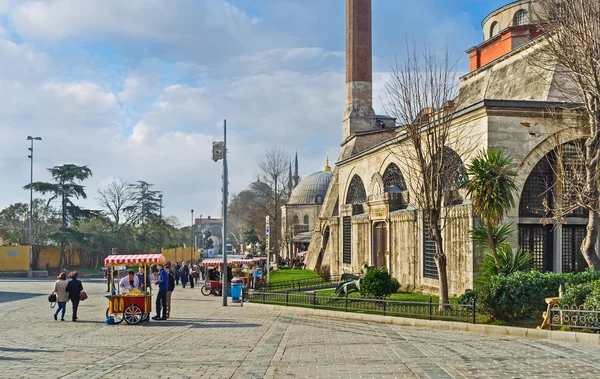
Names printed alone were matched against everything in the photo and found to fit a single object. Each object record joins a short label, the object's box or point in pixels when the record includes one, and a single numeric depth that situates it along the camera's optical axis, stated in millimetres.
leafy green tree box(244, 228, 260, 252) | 83312
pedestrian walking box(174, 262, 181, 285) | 35700
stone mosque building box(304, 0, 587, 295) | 18422
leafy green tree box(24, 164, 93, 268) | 48688
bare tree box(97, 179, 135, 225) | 62219
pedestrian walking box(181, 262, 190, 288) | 33856
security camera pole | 22062
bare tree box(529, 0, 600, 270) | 14242
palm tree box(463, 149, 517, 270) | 15719
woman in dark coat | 16909
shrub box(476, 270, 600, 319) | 13828
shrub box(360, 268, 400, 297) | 18391
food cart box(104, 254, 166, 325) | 15891
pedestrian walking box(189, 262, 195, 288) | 33156
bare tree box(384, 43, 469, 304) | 16672
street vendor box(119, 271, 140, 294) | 16484
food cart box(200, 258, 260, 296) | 27438
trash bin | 23094
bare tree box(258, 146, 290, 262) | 55031
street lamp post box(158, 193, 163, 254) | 69362
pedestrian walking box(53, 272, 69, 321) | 16875
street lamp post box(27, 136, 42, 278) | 43247
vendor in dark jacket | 16719
